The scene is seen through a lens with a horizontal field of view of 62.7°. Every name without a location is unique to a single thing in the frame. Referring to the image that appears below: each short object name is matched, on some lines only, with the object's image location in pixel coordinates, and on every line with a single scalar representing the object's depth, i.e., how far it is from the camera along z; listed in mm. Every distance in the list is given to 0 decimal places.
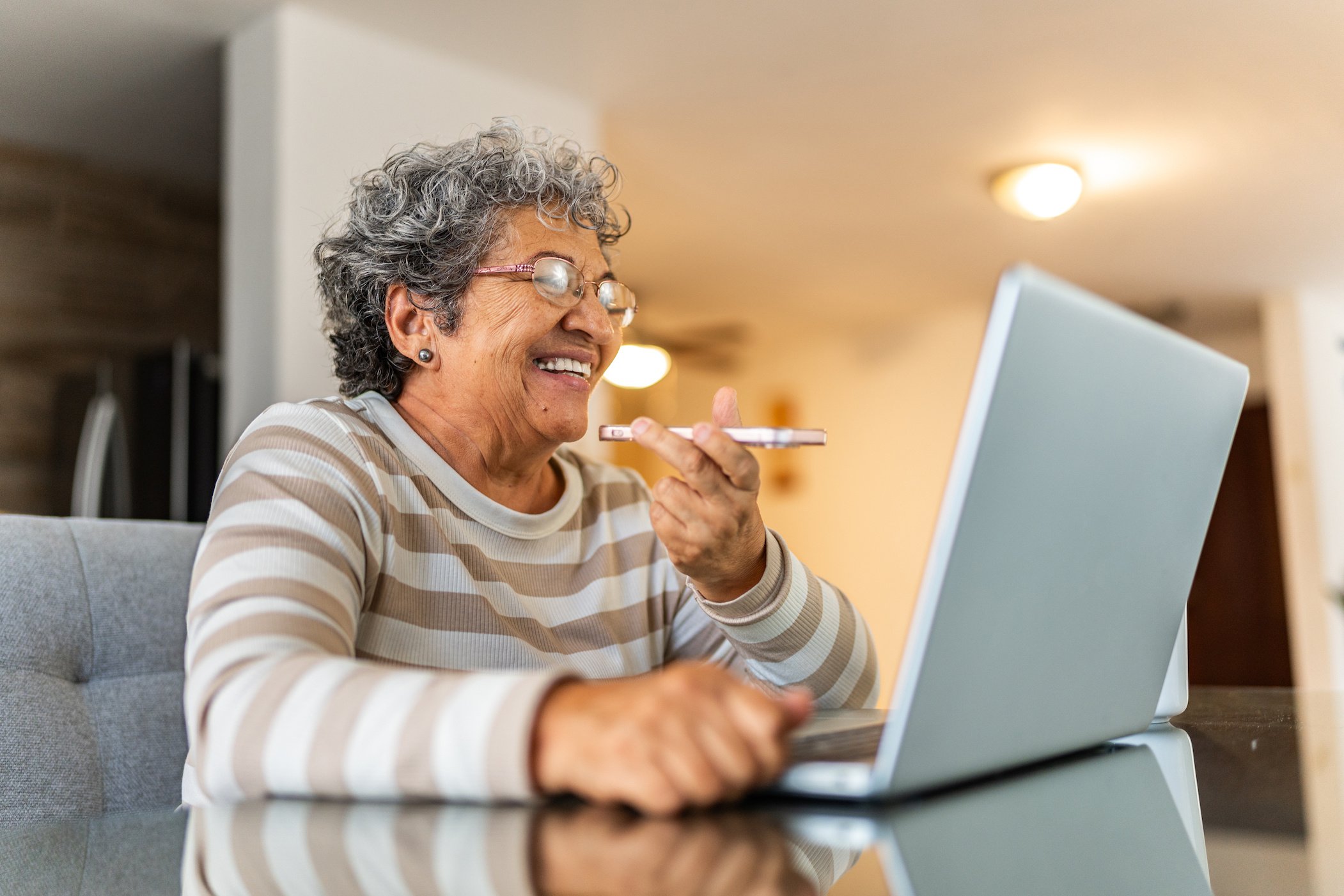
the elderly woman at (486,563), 537
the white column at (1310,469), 5480
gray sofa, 1045
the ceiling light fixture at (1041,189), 3980
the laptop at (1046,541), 478
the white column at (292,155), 2691
